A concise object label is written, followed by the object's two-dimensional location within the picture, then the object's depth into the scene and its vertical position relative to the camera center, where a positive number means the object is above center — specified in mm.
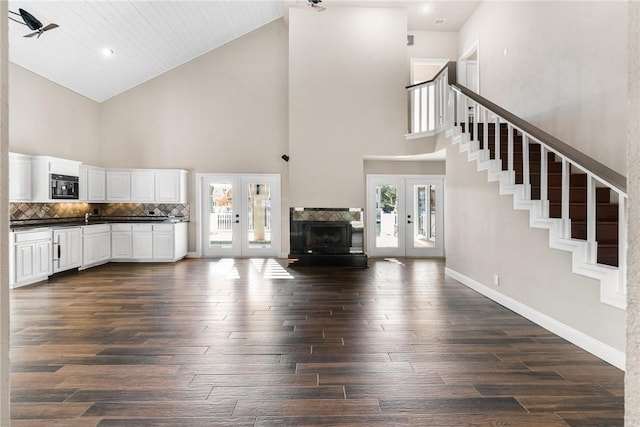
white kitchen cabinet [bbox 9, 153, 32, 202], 5918 +580
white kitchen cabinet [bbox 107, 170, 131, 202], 8289 +590
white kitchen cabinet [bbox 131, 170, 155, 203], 8336 +590
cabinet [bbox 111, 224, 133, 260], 8156 -654
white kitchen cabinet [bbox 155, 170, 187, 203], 8422 +593
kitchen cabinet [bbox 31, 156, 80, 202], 6293 +609
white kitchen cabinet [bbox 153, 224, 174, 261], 8172 -680
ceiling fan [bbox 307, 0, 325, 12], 5778 +3273
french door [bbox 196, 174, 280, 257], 8992 -127
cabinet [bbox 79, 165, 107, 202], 7566 +606
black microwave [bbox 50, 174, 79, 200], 6523 +473
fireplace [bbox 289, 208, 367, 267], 7742 -439
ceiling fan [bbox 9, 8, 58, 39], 4160 +2203
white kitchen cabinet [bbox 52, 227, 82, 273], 6465 -648
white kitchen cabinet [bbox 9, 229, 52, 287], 5571 -687
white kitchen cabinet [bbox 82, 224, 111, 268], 7301 -657
